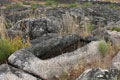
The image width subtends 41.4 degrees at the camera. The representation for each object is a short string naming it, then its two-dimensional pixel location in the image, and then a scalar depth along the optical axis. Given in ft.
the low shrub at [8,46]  10.74
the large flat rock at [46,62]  9.43
